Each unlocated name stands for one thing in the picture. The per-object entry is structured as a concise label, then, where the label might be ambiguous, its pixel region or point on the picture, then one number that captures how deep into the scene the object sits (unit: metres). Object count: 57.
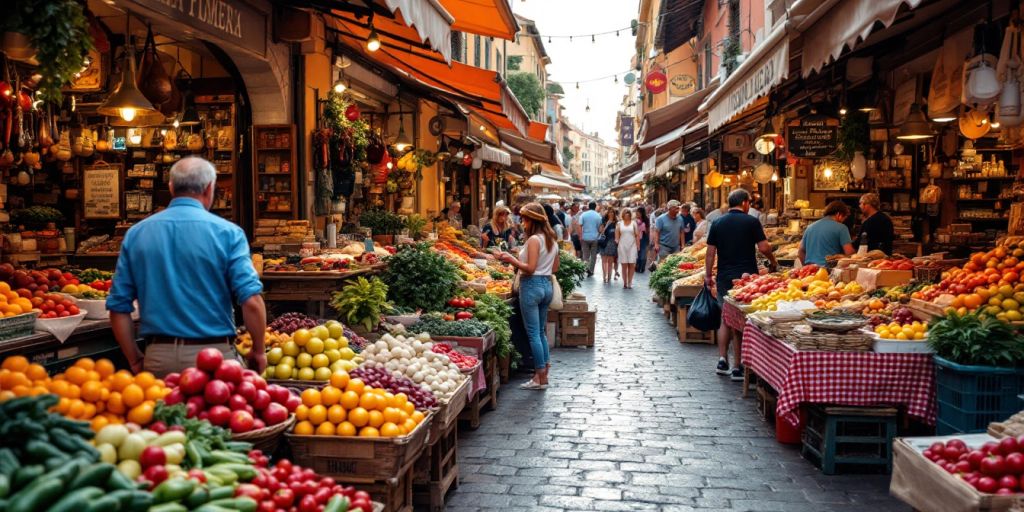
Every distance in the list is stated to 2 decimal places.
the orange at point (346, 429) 4.43
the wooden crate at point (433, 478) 5.34
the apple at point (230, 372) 3.97
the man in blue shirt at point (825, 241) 10.24
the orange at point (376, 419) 4.52
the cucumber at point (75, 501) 2.46
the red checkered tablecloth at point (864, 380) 6.04
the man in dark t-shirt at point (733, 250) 9.35
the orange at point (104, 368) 3.73
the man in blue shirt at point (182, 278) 4.33
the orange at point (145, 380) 3.66
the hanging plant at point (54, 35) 2.94
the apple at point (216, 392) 3.85
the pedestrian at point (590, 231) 21.91
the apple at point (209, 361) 3.94
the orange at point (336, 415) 4.49
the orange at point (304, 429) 4.46
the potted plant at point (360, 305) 7.67
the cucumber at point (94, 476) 2.60
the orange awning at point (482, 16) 11.09
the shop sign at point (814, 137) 12.23
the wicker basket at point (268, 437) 3.87
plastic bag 9.93
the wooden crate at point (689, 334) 12.08
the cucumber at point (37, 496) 2.42
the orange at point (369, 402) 4.59
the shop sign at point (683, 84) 28.23
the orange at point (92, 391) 3.46
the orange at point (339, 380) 4.75
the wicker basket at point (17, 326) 4.99
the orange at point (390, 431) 4.47
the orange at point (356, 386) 4.70
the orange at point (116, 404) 3.48
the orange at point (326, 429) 4.45
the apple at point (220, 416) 3.81
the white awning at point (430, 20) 6.62
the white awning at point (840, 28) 5.61
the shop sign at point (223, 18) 6.97
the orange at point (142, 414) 3.45
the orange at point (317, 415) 4.46
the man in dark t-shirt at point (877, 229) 10.48
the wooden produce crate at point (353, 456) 4.41
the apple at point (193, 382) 3.86
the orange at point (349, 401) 4.57
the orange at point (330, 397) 4.57
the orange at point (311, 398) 4.58
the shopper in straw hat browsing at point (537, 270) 8.50
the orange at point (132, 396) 3.50
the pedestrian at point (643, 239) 23.57
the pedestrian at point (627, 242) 19.53
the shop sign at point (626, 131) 56.00
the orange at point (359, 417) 4.49
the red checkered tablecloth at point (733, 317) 8.90
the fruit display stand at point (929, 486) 3.68
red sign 29.34
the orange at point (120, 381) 3.55
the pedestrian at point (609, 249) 21.67
